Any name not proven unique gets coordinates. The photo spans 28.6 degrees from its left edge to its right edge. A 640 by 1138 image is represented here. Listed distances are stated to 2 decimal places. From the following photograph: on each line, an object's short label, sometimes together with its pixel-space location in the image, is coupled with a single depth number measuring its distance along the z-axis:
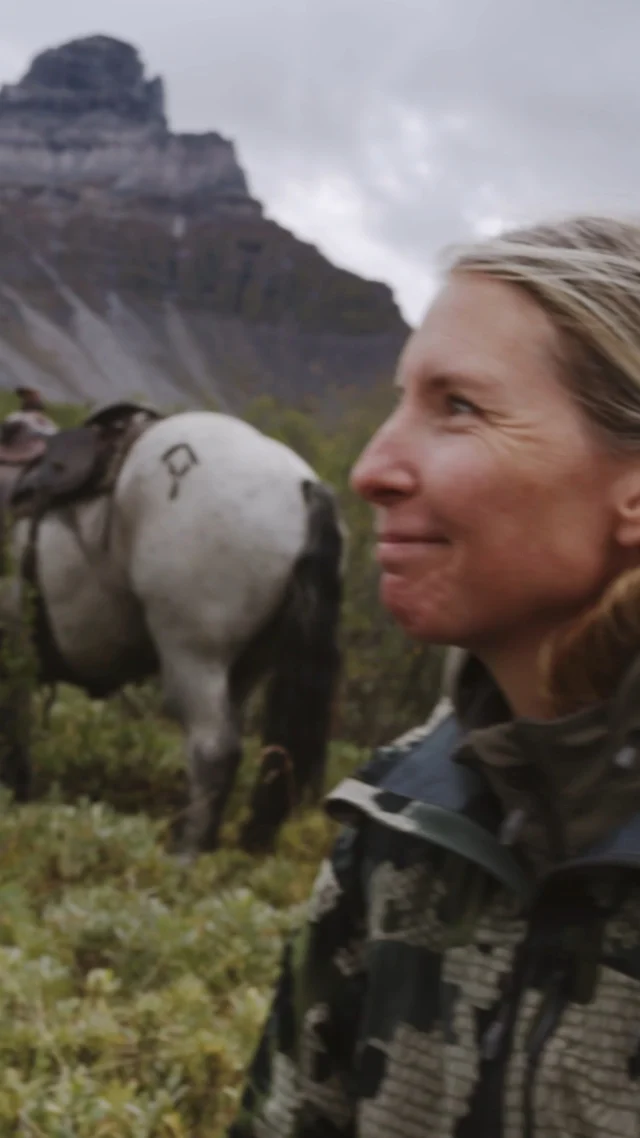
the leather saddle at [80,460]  4.23
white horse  3.96
